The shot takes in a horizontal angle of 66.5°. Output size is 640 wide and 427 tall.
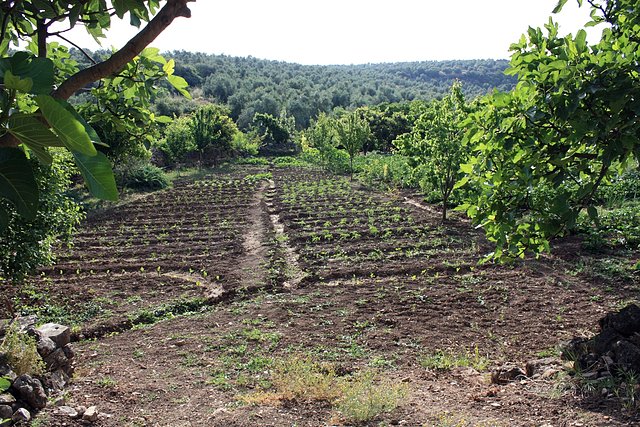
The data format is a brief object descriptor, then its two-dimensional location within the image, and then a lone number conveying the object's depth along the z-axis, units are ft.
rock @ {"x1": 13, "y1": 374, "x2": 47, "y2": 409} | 15.14
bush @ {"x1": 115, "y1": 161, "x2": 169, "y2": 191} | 72.45
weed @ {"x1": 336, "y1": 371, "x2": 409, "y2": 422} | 14.46
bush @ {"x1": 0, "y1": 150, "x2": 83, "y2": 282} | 22.79
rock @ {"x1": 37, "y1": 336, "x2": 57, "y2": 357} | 18.14
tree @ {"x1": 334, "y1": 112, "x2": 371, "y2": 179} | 91.45
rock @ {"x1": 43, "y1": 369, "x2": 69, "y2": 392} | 17.22
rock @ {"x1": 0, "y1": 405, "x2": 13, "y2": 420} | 14.03
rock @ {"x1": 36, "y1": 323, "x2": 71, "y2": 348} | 19.33
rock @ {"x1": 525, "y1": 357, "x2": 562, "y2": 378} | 17.47
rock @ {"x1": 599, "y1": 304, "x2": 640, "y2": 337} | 16.39
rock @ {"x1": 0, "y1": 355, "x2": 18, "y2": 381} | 15.49
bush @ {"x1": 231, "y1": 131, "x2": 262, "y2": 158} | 134.41
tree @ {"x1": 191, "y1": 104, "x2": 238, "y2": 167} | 105.40
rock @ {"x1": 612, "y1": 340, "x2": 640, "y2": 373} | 14.76
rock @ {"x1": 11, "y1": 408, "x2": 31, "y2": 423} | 14.14
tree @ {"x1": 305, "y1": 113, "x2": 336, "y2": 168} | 104.61
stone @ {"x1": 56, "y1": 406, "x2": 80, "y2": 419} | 15.03
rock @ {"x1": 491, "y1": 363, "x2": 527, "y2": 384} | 17.17
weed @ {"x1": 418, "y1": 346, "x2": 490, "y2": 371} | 19.24
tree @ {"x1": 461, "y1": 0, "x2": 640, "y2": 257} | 10.62
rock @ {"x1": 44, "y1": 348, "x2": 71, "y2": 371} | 18.15
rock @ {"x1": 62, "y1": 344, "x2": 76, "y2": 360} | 19.61
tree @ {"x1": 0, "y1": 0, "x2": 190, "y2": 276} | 2.86
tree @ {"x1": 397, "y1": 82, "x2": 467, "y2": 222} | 45.83
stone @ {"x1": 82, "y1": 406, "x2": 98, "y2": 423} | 14.87
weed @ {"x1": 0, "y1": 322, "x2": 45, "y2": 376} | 16.44
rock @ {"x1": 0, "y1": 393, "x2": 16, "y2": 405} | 14.49
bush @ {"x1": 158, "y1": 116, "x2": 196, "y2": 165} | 106.01
